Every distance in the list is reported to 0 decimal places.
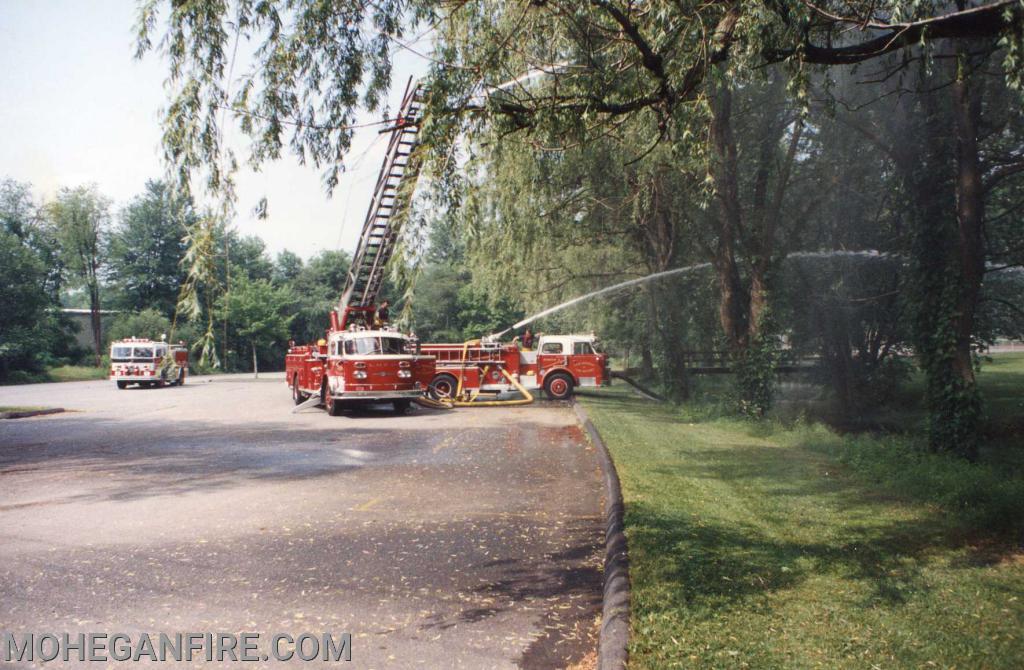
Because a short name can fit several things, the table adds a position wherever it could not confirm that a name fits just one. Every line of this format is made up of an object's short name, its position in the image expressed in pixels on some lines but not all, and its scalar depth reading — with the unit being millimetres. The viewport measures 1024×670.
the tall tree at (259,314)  39750
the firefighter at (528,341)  28288
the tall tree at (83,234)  58844
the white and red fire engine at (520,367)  25297
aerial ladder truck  19969
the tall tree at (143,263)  59750
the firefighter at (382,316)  22172
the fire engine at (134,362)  33656
